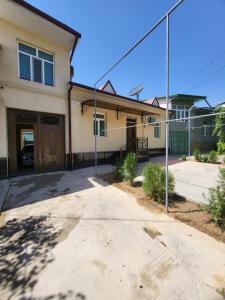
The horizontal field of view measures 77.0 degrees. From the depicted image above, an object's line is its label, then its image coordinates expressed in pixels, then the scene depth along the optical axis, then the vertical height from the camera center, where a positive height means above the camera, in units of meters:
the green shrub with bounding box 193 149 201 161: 9.33 -0.64
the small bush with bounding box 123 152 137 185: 4.86 -0.78
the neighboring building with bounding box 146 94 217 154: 14.78 +1.89
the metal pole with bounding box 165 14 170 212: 2.94 +1.83
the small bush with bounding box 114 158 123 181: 5.38 -1.03
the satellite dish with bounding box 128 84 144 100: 12.25 +4.92
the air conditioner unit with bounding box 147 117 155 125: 11.01 +2.06
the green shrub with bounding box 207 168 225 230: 2.52 -1.08
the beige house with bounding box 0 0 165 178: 5.45 +2.16
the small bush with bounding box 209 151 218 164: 8.72 -0.79
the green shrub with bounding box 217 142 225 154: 11.82 -0.24
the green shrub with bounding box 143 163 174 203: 3.61 -0.99
